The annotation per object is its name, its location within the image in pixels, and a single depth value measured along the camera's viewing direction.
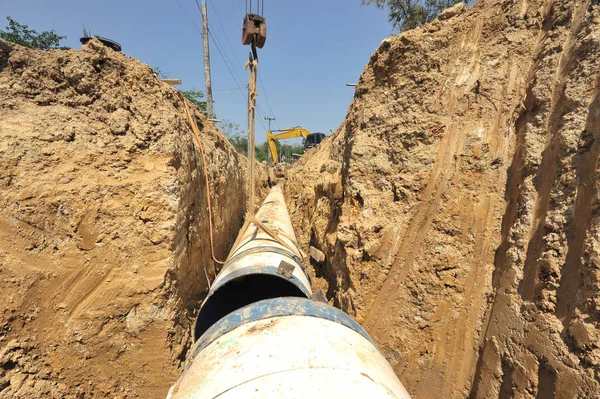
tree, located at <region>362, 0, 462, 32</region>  10.54
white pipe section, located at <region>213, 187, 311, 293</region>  2.90
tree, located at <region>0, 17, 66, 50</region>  15.09
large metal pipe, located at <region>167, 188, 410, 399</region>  1.18
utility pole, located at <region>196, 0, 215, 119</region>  14.04
